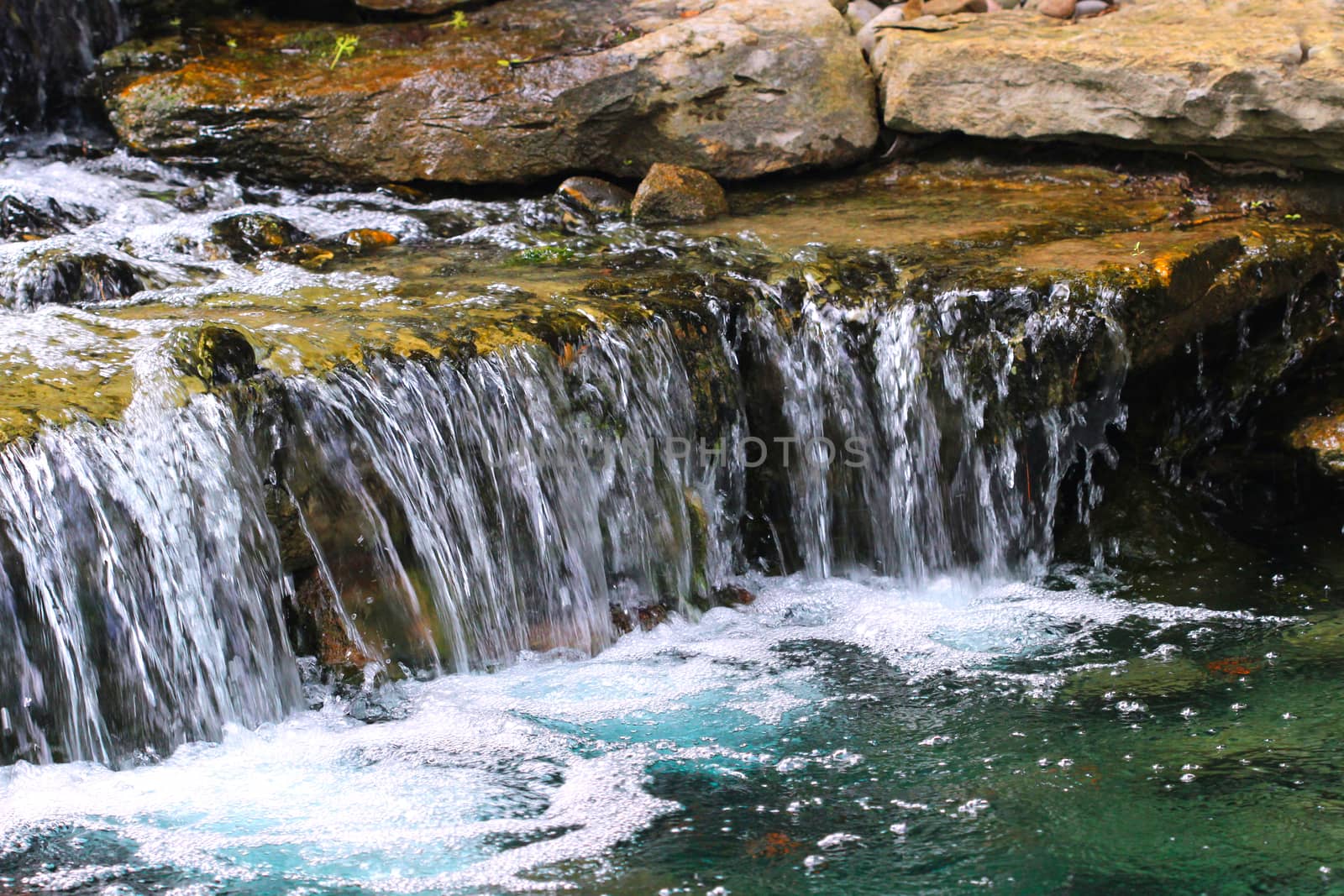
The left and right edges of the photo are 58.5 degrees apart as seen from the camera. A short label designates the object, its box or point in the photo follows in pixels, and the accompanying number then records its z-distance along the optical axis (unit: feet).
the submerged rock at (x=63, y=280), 16.61
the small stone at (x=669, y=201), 21.70
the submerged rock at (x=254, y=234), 19.38
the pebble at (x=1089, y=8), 23.50
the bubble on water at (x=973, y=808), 10.85
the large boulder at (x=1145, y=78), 20.02
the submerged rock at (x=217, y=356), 13.56
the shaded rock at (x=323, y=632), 13.78
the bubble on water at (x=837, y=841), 10.40
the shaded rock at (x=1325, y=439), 17.98
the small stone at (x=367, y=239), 20.30
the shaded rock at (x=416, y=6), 25.05
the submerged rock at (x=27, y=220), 19.11
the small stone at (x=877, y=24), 24.40
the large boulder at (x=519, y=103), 22.56
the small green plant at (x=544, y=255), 19.43
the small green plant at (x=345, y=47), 23.84
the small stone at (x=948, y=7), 24.44
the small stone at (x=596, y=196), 22.48
